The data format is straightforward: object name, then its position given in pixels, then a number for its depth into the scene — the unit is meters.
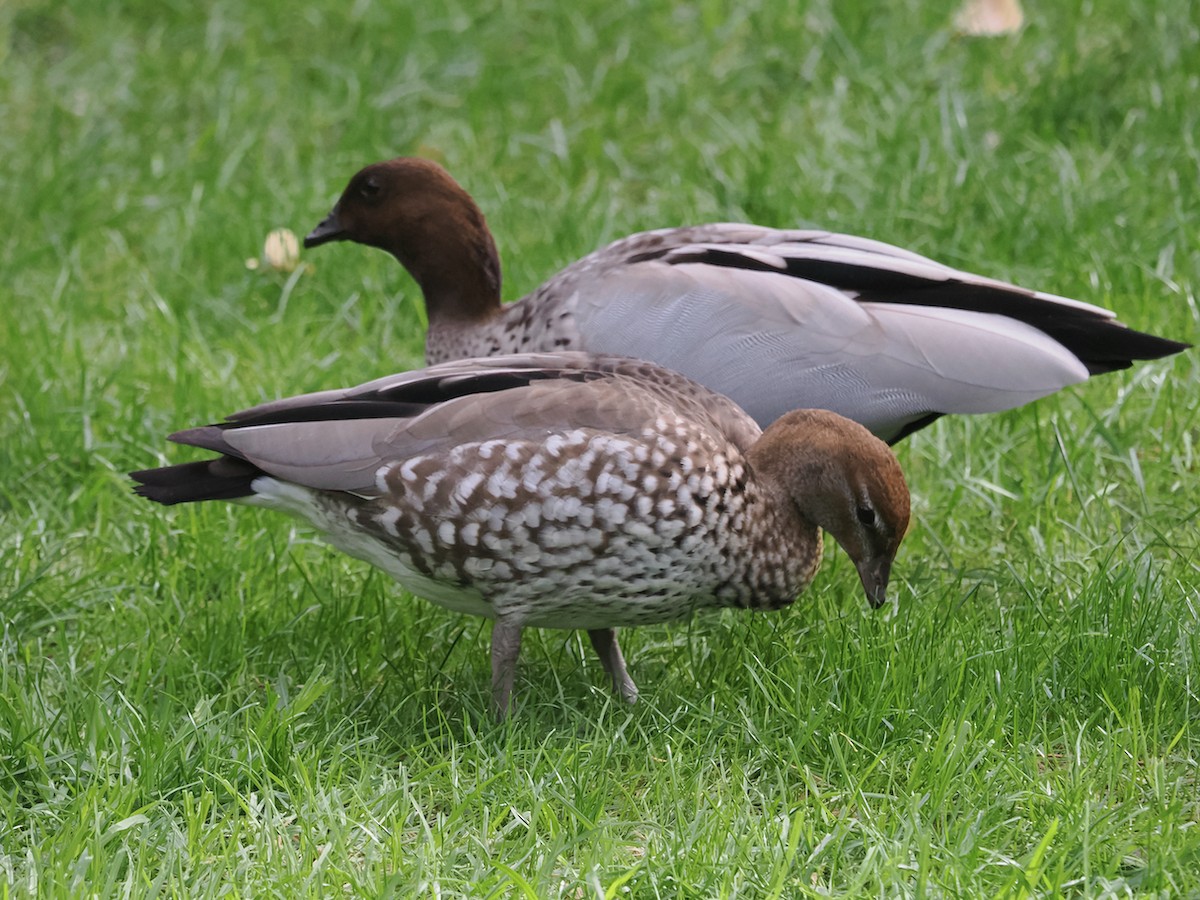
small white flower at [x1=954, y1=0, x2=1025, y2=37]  13.52
